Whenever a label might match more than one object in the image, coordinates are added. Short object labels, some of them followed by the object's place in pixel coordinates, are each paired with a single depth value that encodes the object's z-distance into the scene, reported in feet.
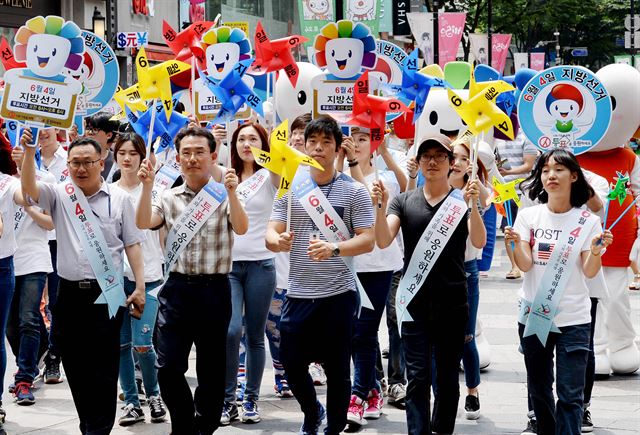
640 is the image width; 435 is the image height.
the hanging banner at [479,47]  150.37
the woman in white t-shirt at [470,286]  38.87
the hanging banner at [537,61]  196.11
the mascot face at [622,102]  43.10
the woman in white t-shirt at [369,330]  38.05
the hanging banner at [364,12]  115.20
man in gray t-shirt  33.21
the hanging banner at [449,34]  119.85
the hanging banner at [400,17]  182.01
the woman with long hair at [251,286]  38.73
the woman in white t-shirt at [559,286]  32.02
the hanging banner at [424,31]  124.33
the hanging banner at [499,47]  153.57
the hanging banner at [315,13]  117.76
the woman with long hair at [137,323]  38.55
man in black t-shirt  33.57
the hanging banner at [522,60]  186.13
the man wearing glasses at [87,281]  32.83
